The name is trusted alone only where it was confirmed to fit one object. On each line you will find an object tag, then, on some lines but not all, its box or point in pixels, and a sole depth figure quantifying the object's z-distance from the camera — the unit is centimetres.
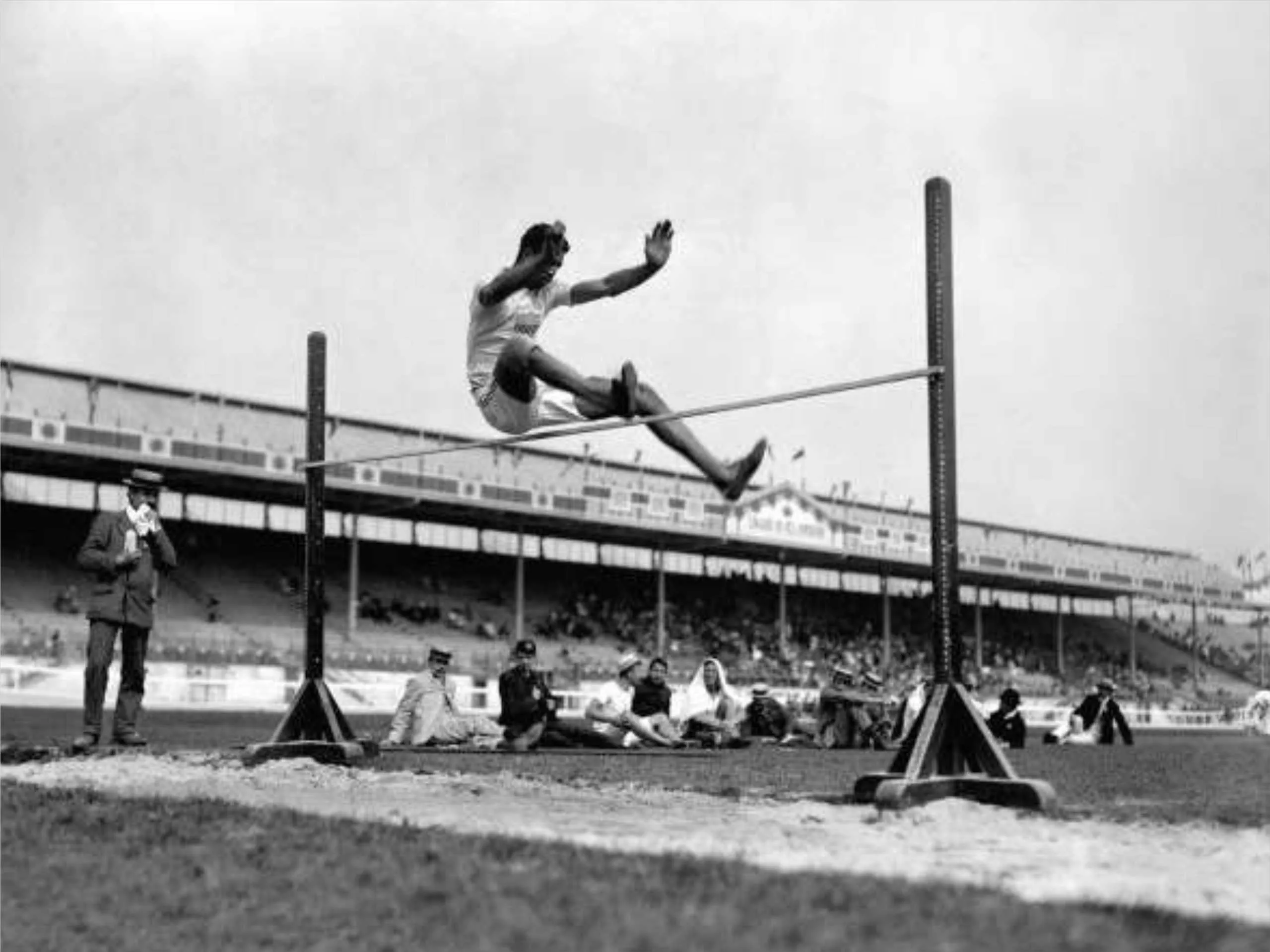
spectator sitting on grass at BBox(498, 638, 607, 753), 1318
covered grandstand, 3562
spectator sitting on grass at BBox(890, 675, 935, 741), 1744
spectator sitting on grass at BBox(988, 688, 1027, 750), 1703
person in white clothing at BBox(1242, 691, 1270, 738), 2319
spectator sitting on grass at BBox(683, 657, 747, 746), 1569
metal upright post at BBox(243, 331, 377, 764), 954
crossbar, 699
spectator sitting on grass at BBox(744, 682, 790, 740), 1736
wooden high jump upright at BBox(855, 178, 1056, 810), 666
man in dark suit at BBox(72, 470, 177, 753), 1015
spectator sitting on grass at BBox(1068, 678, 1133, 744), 1970
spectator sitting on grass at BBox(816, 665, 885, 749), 1650
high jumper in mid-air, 755
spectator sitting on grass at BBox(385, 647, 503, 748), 1302
